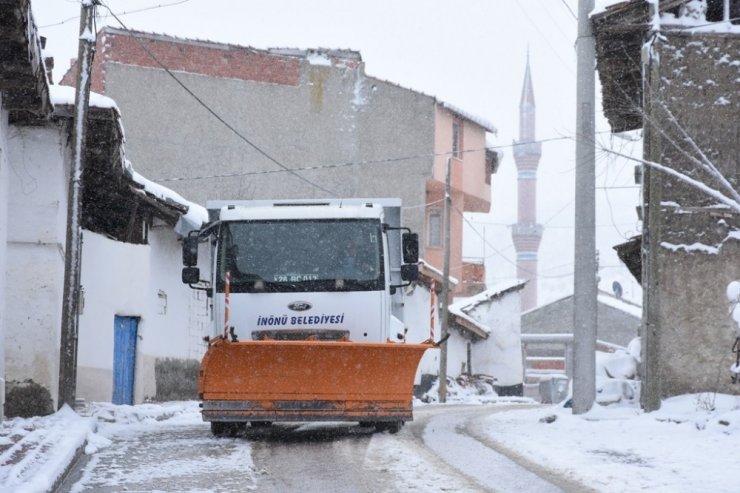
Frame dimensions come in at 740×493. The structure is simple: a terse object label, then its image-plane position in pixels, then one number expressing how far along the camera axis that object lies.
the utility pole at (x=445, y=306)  33.81
